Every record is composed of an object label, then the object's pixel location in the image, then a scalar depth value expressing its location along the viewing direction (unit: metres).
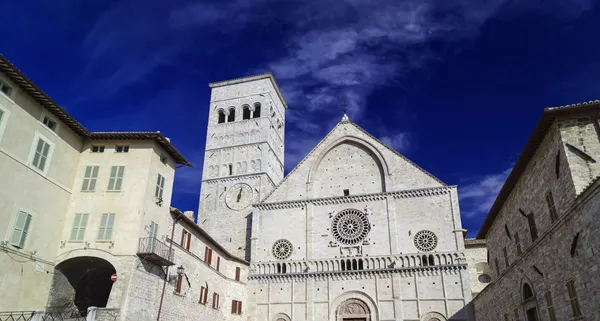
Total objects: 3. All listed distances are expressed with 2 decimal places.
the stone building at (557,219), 10.84
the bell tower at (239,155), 36.66
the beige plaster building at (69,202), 15.99
